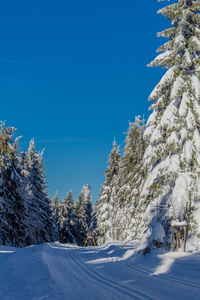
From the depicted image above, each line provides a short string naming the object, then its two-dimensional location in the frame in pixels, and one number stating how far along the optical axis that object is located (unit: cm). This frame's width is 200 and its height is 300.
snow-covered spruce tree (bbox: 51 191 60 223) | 4960
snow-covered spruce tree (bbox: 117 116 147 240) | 2670
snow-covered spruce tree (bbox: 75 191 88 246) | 5103
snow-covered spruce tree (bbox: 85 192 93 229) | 6198
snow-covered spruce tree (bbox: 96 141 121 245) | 3566
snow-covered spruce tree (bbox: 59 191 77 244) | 4697
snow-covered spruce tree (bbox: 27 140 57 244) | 3369
